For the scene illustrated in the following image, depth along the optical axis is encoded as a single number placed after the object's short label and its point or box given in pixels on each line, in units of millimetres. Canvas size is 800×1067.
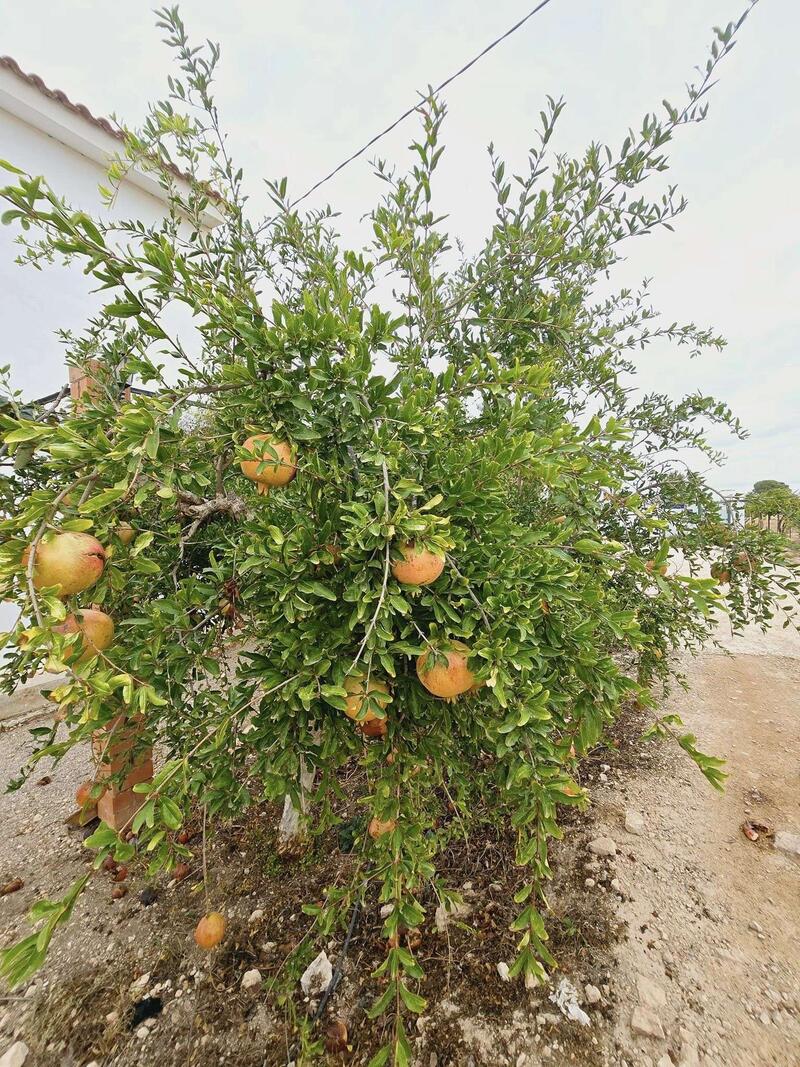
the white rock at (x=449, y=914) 1693
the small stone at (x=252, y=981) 1501
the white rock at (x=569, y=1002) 1401
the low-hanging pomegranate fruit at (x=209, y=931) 1413
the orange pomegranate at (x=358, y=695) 924
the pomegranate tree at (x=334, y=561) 882
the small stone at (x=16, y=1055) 1301
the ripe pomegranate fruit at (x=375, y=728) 1170
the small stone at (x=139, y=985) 1502
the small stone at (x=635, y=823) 2258
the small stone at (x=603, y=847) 2100
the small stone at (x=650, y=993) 1450
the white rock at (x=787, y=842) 2117
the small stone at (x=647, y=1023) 1366
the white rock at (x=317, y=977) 1484
